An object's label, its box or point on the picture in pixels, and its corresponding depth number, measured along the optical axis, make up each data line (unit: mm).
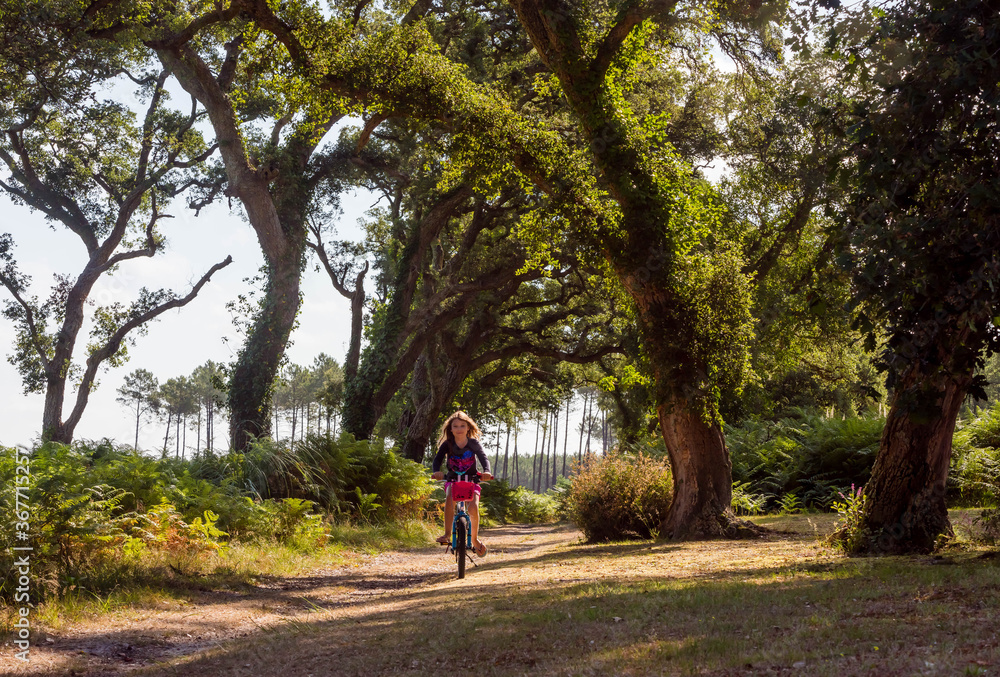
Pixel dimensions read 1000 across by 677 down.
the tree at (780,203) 15562
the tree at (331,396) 30438
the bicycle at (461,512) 9148
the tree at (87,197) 27281
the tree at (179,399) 78562
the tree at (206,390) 81812
